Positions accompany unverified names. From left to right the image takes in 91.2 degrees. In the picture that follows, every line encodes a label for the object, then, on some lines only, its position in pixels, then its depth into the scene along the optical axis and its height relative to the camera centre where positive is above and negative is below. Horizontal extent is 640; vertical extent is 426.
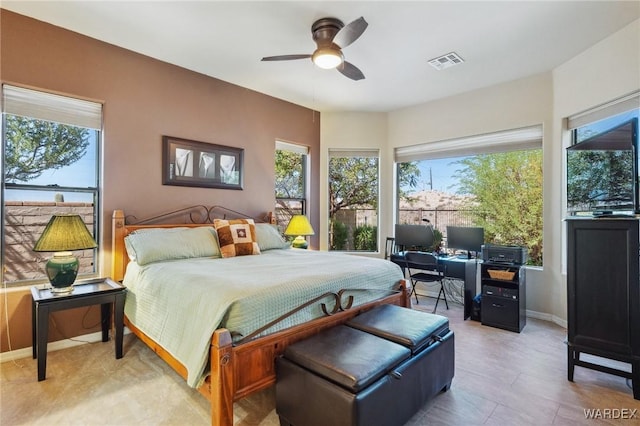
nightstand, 2.20 -0.66
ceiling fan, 2.54 +1.36
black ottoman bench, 1.44 -0.81
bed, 1.66 -0.54
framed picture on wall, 3.42 +0.59
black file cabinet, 3.20 -0.86
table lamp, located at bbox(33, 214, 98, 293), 2.32 -0.23
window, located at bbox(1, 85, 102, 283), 2.61 +0.40
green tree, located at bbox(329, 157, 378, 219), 5.07 +0.51
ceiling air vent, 3.19 +1.61
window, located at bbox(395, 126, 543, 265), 3.83 +0.40
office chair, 3.65 -0.66
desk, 3.65 -0.71
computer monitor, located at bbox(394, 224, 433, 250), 4.27 -0.31
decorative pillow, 3.15 -0.25
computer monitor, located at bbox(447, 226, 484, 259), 3.86 -0.31
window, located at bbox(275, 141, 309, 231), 4.59 +0.52
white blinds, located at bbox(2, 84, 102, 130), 2.58 +0.94
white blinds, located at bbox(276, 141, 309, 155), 4.56 +1.00
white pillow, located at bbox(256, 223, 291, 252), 3.55 -0.28
